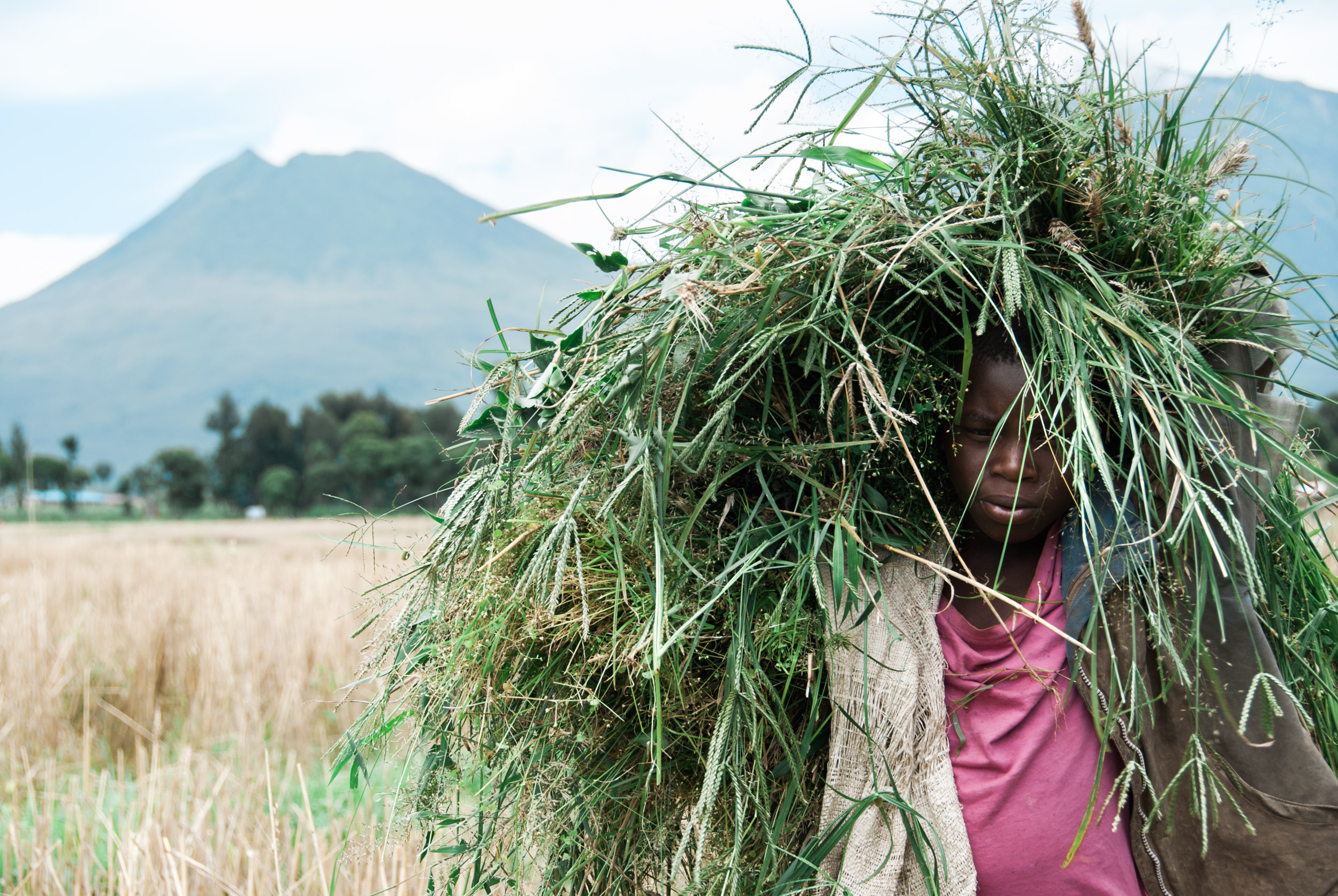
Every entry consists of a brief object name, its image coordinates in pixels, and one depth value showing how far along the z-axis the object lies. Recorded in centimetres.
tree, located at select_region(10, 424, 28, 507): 4723
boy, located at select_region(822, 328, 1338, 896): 130
